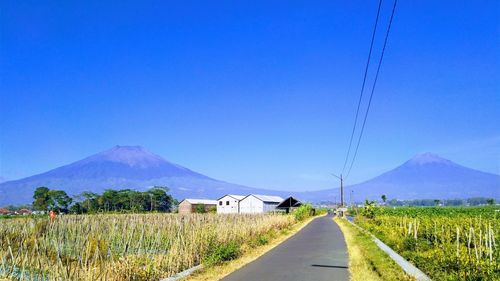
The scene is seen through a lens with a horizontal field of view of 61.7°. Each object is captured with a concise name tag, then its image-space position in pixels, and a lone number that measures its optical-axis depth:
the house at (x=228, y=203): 86.25
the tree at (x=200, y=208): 83.56
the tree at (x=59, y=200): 74.31
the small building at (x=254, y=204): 84.25
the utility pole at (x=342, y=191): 68.59
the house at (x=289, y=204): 79.19
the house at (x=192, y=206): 85.35
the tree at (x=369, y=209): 52.83
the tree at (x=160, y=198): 91.12
